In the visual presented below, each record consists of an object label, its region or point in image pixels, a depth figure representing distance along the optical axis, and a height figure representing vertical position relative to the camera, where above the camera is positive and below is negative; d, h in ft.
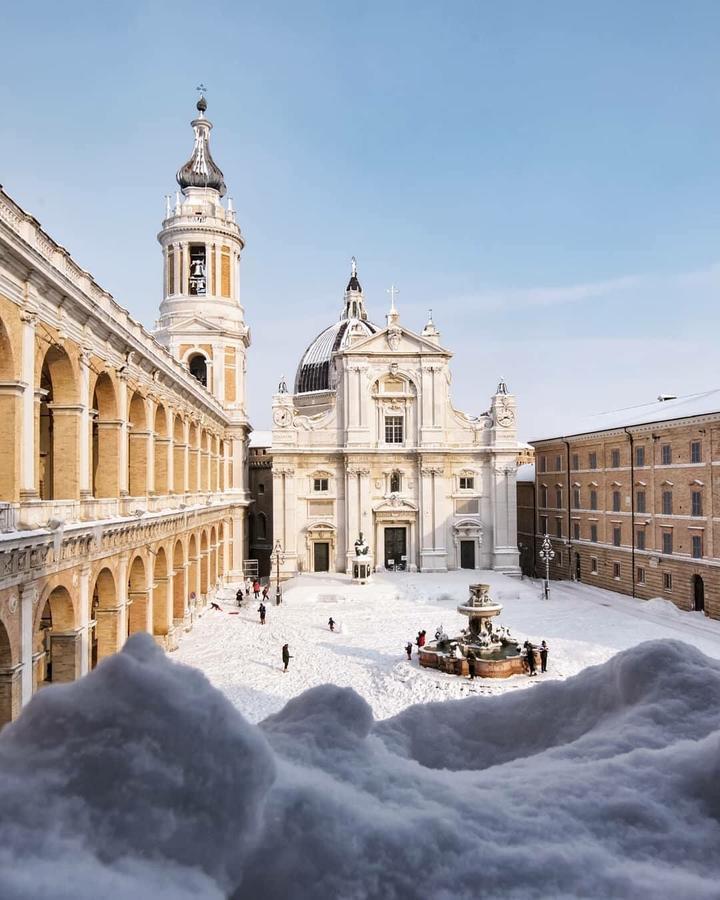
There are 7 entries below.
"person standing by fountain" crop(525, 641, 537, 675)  72.90 -21.00
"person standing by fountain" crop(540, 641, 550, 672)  74.02 -21.26
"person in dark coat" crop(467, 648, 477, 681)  72.01 -21.44
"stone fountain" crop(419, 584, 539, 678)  72.64 -20.85
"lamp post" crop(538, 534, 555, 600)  122.93 -15.61
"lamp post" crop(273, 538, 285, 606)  117.80 -17.81
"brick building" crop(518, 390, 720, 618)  107.92 -6.16
